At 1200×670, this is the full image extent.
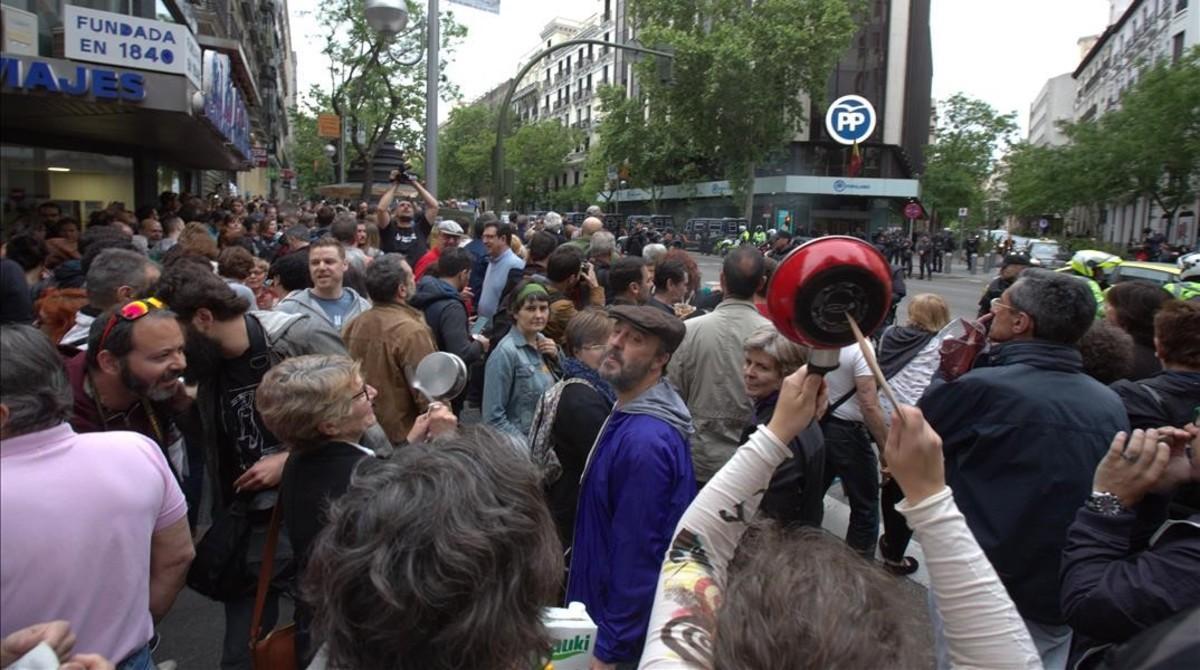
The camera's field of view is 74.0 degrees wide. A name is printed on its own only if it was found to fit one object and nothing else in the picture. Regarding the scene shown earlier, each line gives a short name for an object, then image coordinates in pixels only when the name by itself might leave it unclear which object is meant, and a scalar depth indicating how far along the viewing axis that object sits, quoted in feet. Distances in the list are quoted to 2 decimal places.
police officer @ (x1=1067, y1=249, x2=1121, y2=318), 27.68
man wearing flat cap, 8.29
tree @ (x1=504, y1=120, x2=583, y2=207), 242.99
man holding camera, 30.91
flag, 151.94
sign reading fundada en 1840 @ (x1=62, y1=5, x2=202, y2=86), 27.84
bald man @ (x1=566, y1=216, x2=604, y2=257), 32.29
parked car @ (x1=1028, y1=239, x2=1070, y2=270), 100.17
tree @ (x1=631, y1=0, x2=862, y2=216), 126.41
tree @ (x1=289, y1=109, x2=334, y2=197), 147.13
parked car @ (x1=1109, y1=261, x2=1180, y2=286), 30.63
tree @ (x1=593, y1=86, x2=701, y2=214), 151.43
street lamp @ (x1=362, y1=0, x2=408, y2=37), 27.89
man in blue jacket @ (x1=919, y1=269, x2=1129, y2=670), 8.80
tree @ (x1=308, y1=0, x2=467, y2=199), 98.73
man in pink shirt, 5.57
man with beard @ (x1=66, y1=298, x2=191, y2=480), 8.95
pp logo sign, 147.74
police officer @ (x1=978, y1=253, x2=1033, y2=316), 25.60
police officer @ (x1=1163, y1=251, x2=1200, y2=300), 17.61
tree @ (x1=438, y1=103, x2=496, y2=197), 255.70
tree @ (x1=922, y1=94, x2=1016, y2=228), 153.58
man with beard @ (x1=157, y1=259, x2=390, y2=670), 10.53
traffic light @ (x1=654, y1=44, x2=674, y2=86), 54.34
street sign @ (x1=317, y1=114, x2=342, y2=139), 89.35
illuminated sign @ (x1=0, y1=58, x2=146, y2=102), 24.38
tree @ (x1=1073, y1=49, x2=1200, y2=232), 81.35
